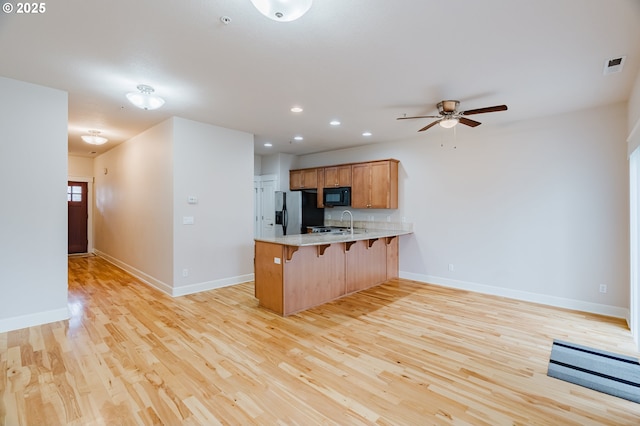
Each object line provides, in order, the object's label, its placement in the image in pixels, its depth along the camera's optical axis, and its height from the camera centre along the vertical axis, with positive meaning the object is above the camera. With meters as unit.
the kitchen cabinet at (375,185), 5.78 +0.55
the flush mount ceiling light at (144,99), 3.24 +1.26
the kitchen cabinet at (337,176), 6.41 +0.80
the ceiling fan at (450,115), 3.65 +1.26
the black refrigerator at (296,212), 6.80 -0.01
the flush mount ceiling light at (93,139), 5.28 +1.32
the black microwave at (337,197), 6.38 +0.34
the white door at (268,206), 7.36 +0.15
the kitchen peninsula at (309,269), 3.85 -0.84
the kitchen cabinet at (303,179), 7.03 +0.81
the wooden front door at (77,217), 8.15 -0.15
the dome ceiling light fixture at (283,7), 1.62 +1.15
